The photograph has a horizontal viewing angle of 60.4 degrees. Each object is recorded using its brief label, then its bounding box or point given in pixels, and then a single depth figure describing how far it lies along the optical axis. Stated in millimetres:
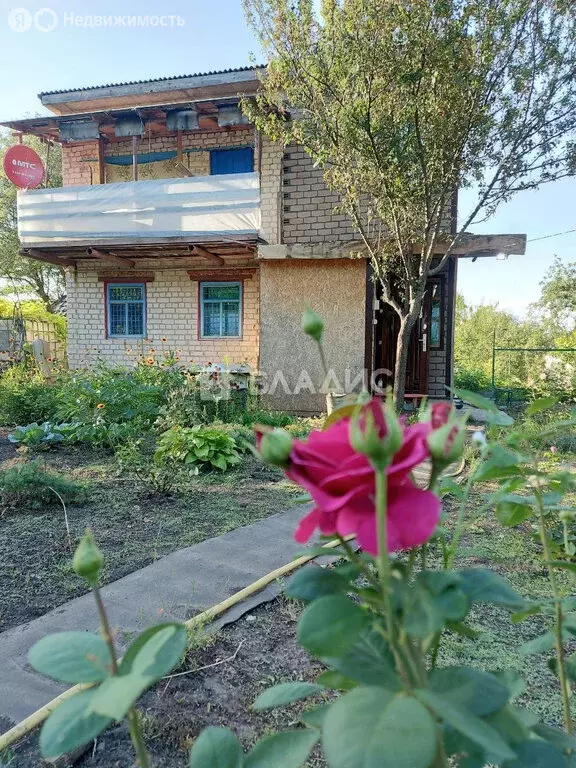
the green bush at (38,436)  5270
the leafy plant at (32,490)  3453
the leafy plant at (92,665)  351
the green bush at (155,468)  3775
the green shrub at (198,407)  5551
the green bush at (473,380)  12448
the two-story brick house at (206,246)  8250
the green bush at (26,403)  6363
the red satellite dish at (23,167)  8984
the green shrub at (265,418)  6875
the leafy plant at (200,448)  4645
